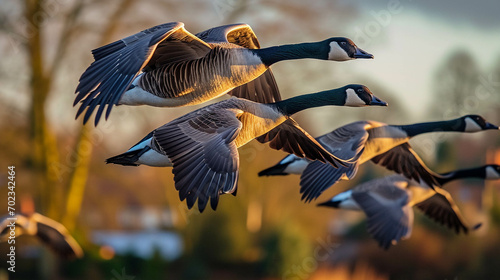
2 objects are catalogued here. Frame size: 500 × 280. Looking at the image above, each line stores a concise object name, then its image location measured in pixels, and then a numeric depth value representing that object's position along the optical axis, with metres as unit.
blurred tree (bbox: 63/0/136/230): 29.91
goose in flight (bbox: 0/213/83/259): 16.87
